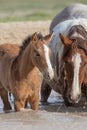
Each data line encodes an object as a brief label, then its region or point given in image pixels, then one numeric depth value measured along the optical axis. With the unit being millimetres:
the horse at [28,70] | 12860
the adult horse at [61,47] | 14906
